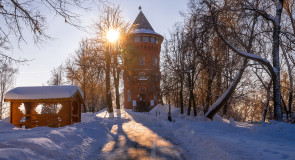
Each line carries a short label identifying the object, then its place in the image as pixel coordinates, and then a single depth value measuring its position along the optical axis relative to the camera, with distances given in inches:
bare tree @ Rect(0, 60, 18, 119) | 1727.4
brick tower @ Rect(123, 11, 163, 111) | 1726.1
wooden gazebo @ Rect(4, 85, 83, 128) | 658.0
